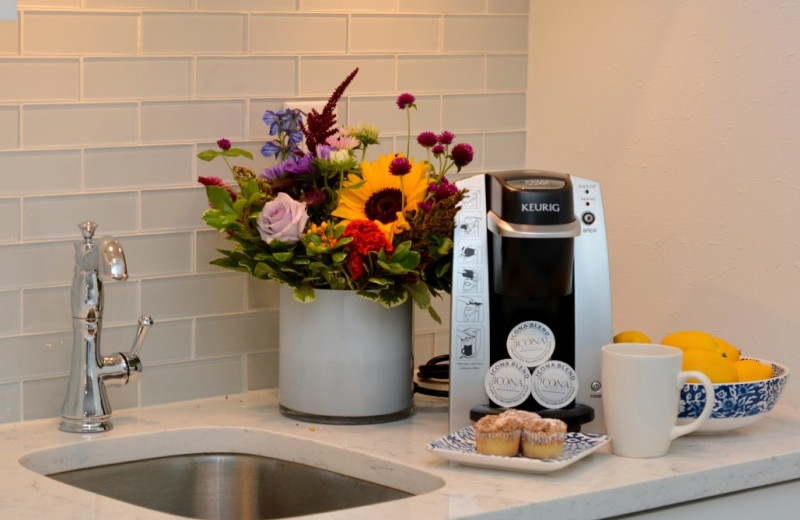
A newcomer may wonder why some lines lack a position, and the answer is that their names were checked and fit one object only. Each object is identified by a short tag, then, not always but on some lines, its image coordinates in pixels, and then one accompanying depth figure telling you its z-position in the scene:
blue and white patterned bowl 2.22
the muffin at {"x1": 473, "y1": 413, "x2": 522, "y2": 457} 2.12
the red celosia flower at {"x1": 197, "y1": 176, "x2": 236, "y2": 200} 2.29
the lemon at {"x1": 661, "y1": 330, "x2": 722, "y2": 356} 2.27
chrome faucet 2.25
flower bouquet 2.24
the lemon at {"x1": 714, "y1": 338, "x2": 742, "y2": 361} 2.29
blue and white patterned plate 2.10
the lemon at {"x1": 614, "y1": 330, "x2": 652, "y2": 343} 2.30
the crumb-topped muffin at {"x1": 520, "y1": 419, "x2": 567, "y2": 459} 2.11
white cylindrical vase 2.29
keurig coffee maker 2.23
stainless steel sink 2.21
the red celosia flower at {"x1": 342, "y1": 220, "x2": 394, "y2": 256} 2.23
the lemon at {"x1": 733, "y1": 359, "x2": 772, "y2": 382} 2.26
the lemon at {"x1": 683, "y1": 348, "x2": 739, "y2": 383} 2.23
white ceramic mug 2.15
